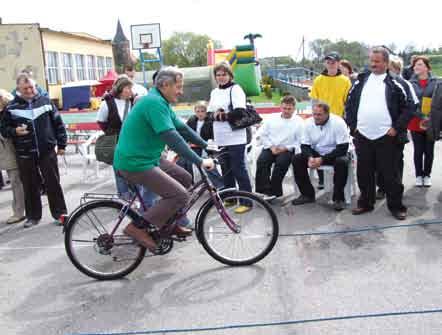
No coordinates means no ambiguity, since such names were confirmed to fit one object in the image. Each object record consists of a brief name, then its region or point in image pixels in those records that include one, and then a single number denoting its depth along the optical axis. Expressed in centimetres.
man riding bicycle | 382
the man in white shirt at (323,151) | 614
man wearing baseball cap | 684
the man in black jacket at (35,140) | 567
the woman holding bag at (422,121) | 665
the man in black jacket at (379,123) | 534
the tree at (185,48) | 8438
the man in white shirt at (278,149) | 657
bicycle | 420
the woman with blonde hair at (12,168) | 615
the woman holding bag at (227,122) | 586
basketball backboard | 1827
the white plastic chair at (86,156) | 873
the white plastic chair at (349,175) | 625
